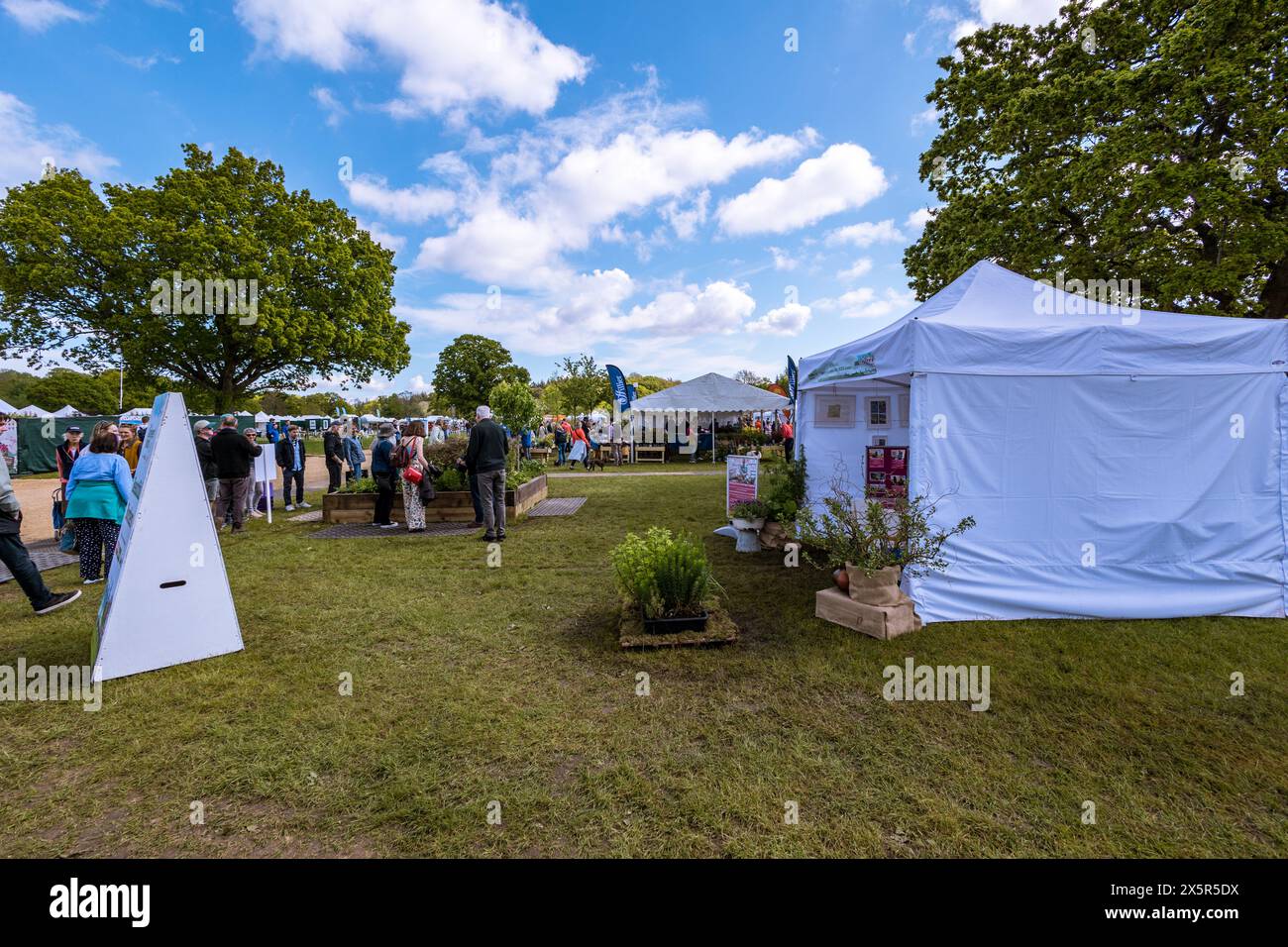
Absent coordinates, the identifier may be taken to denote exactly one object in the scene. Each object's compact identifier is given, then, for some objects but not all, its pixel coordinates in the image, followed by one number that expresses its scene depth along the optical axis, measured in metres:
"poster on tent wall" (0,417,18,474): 18.20
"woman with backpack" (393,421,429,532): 8.97
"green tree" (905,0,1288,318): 9.43
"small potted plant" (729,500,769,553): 7.73
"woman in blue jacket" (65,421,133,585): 5.43
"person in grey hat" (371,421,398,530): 9.55
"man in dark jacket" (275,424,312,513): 11.32
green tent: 19.53
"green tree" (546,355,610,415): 36.94
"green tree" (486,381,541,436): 16.61
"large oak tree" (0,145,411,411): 17.23
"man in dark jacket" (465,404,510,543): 8.27
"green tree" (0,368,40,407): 46.48
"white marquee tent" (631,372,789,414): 21.64
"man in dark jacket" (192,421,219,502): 8.57
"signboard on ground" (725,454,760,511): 8.41
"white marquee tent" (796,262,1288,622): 4.83
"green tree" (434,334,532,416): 62.56
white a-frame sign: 3.90
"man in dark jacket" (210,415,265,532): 8.43
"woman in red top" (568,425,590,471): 22.36
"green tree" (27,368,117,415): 42.81
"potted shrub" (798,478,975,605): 4.52
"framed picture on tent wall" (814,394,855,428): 7.88
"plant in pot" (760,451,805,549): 7.76
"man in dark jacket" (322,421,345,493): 11.80
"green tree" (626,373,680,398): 81.04
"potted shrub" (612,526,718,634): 4.54
